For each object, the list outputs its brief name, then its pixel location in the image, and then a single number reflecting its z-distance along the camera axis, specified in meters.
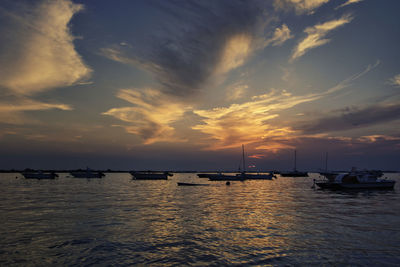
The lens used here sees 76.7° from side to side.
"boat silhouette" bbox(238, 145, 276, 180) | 126.33
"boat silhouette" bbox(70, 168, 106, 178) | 139.62
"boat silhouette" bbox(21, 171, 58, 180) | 120.57
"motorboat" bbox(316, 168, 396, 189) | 62.16
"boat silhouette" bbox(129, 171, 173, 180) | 130.50
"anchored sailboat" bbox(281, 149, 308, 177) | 197.25
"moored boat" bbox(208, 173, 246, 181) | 116.38
